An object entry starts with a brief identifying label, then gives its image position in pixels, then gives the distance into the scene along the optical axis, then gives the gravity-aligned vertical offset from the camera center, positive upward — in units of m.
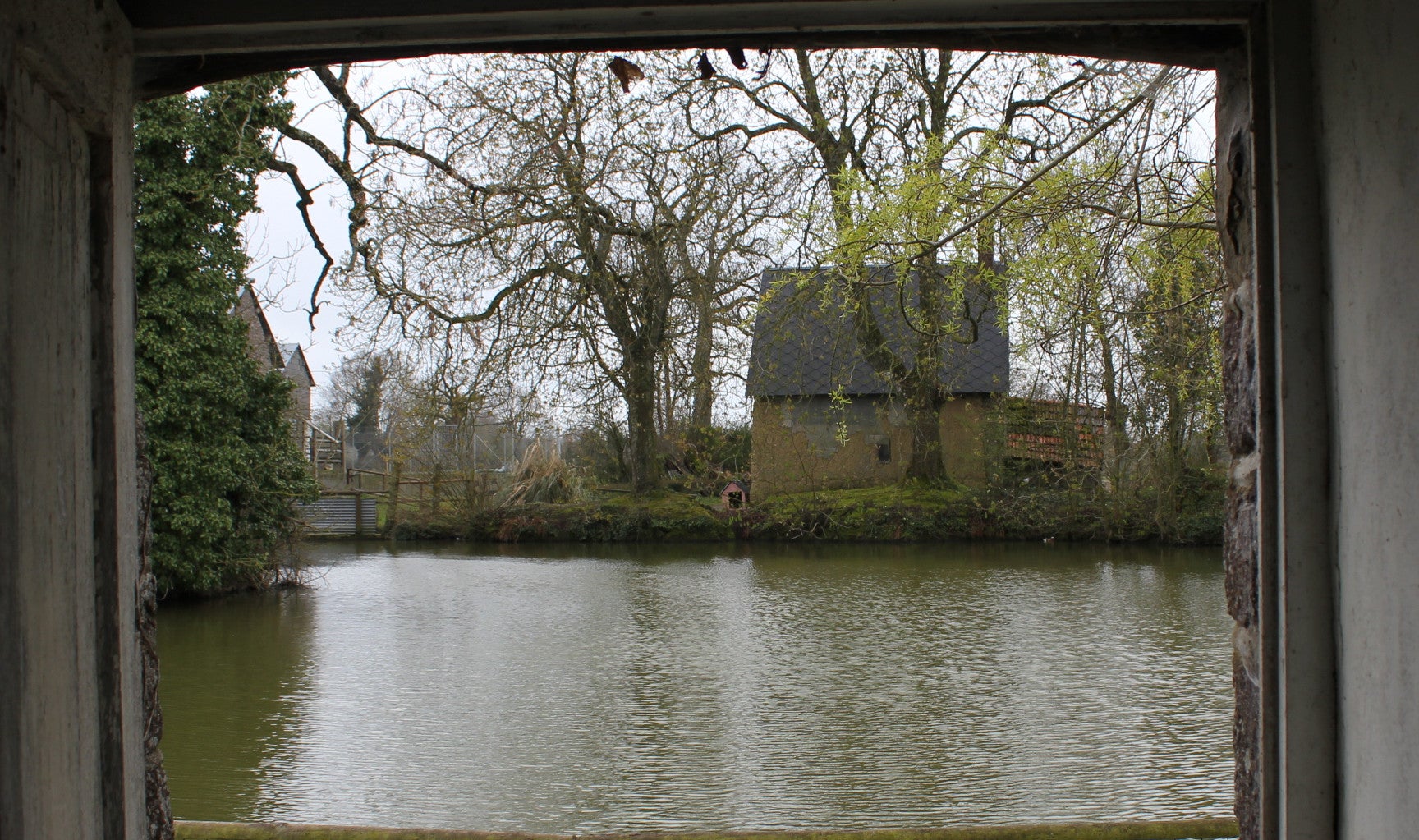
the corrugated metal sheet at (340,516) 19.52 -1.26
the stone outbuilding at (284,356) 11.46 +1.59
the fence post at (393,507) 18.94 -1.09
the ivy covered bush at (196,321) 10.02 +1.15
